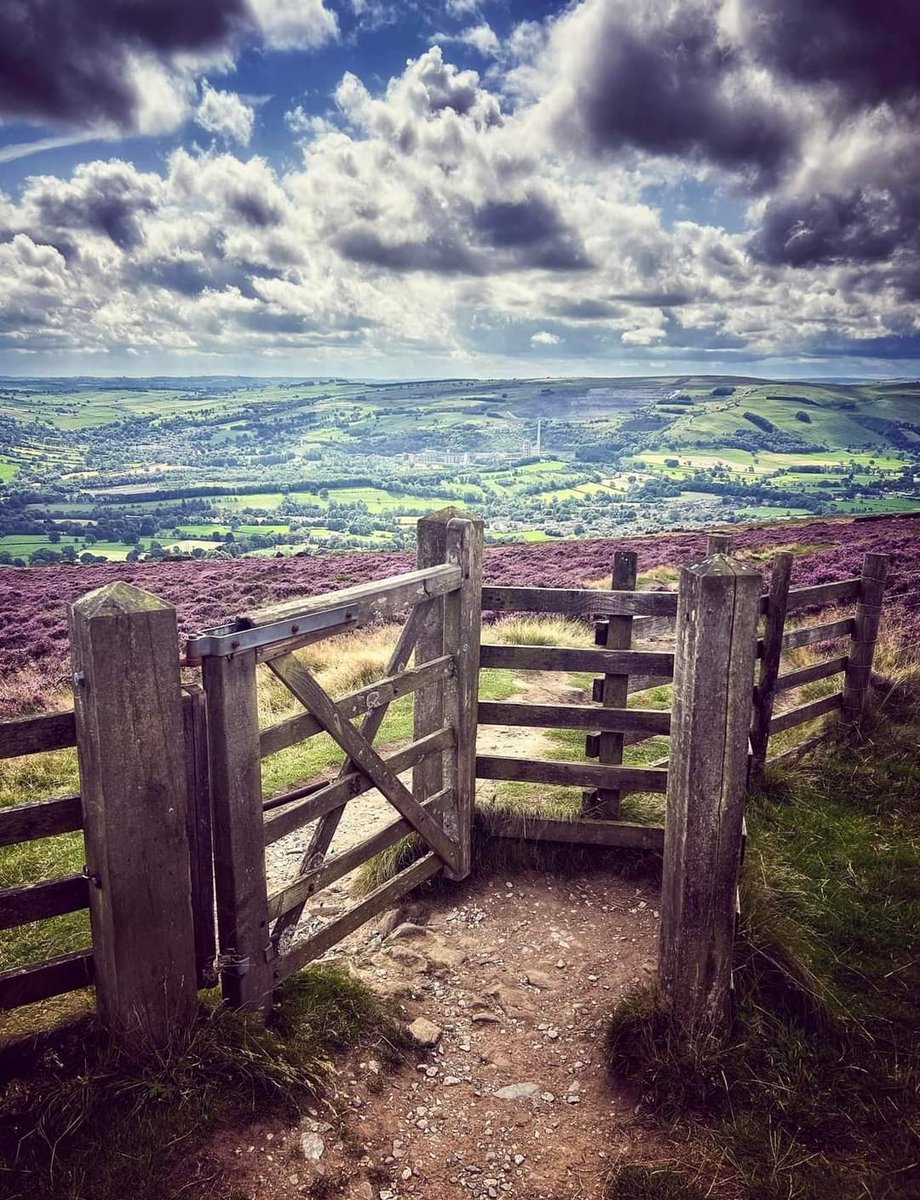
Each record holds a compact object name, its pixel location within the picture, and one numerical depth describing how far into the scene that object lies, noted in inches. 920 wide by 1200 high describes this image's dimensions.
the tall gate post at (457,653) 187.6
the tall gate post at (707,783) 130.5
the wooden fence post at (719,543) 203.3
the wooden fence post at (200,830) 116.0
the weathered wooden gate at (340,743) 121.6
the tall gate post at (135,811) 102.1
